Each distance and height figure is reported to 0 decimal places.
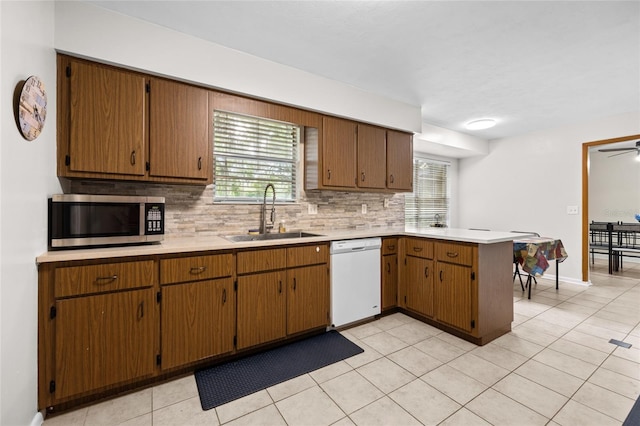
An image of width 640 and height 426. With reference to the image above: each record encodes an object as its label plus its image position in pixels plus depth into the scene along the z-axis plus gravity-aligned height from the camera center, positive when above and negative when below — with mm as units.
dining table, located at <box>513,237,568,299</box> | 3494 -516
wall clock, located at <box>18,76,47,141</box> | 1354 +535
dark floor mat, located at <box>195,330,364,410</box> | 1858 -1168
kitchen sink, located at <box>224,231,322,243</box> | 2604 -232
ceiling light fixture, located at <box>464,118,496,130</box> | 4129 +1312
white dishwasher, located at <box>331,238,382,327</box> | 2699 -670
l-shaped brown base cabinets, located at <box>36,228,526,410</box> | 1632 -647
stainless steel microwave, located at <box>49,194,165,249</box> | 1695 -53
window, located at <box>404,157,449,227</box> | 5176 +314
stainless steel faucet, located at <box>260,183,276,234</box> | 2800 -38
